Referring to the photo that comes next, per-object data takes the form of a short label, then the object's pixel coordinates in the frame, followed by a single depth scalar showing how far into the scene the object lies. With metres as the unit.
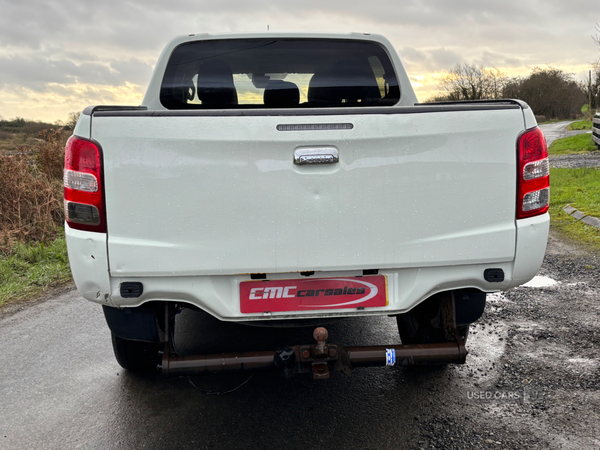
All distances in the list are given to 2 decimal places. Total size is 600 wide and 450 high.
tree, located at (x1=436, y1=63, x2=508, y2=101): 67.50
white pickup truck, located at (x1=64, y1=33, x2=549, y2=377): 2.29
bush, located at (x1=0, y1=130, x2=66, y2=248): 7.81
